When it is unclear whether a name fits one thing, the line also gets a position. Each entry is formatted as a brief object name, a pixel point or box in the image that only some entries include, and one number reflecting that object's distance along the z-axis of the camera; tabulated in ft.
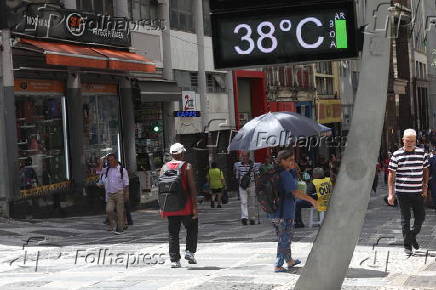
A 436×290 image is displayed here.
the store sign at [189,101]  98.68
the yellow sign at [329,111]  153.38
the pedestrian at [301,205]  53.47
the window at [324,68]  154.97
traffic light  91.25
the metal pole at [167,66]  93.09
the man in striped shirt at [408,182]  36.78
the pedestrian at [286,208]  33.50
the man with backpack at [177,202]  35.27
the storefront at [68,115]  65.21
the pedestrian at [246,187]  59.36
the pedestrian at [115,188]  55.47
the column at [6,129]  62.13
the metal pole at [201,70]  103.60
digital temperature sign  23.40
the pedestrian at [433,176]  58.23
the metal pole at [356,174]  24.66
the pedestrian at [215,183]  83.20
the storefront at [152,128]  85.51
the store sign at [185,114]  94.53
